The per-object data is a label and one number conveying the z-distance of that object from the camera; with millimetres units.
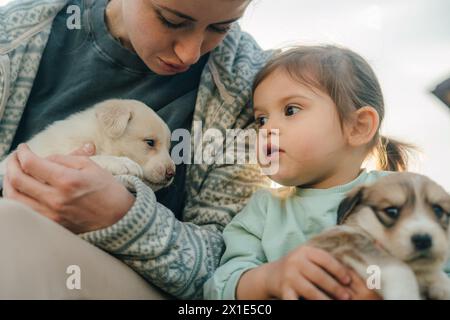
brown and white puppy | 1069
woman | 1212
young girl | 1386
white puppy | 1708
